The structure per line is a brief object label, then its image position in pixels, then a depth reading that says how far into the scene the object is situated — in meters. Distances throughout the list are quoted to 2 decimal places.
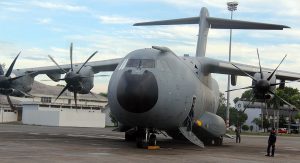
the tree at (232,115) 108.04
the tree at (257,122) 109.49
